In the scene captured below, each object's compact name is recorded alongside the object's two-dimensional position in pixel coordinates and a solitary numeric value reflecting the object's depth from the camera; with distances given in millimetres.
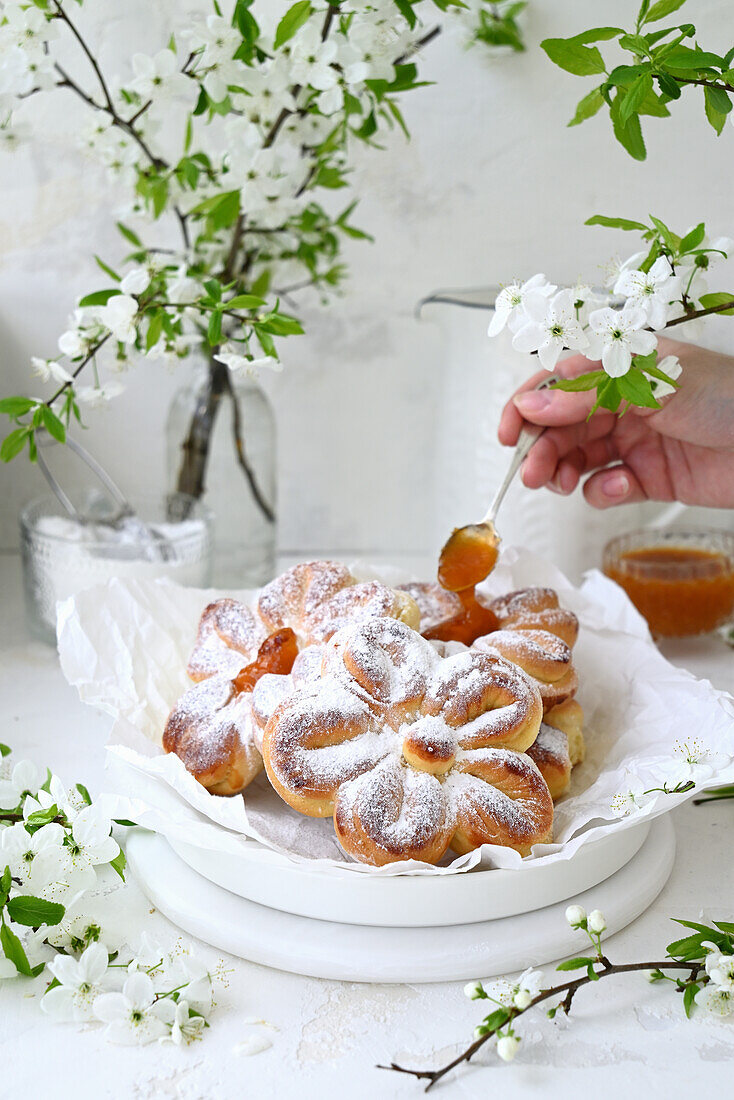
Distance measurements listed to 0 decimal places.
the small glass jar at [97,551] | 1123
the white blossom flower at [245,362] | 875
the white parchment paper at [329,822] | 707
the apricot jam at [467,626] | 910
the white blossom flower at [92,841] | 703
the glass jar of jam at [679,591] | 1193
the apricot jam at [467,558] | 942
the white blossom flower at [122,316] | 942
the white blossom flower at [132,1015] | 606
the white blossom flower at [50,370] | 980
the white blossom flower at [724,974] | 613
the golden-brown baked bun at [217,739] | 766
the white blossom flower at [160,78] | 975
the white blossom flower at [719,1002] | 625
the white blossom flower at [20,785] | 771
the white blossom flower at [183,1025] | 603
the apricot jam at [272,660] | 830
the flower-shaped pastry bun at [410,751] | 677
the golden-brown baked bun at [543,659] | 815
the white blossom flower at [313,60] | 951
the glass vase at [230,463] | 1274
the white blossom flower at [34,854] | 682
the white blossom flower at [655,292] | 701
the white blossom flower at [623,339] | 695
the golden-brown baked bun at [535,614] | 895
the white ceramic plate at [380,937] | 661
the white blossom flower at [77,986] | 616
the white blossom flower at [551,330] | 702
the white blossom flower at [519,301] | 717
